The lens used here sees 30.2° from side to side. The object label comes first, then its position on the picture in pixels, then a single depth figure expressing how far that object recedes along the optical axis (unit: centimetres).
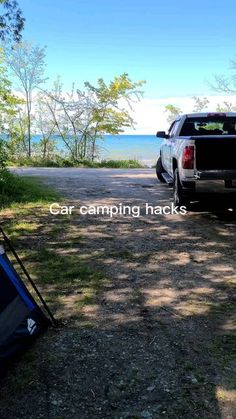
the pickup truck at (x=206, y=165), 720
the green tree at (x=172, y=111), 3117
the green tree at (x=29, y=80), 2338
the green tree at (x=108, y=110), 2331
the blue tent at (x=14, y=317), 326
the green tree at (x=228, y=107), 2874
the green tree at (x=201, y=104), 3116
